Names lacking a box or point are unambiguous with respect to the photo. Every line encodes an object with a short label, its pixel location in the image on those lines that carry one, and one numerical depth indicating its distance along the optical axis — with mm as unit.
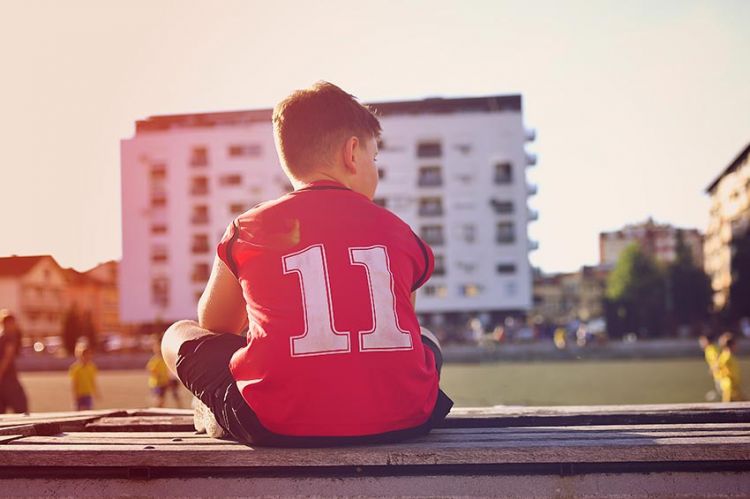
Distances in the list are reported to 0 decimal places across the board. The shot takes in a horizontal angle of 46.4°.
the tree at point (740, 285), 65875
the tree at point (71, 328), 60750
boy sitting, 2506
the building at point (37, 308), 38656
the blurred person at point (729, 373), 14078
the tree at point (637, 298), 65375
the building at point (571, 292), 134500
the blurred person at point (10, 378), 11766
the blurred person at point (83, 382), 15422
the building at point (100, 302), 63403
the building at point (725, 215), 83062
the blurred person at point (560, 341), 48531
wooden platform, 2281
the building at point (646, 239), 117000
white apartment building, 62500
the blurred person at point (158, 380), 17828
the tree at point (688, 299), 67812
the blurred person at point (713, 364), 15414
